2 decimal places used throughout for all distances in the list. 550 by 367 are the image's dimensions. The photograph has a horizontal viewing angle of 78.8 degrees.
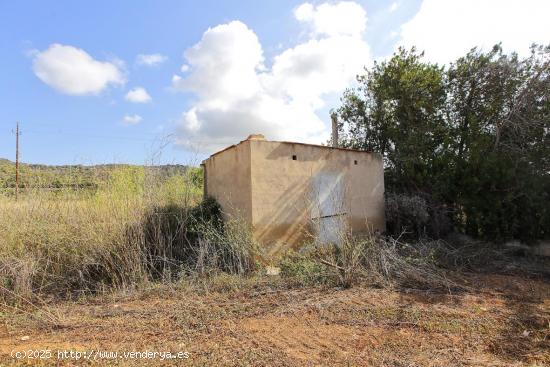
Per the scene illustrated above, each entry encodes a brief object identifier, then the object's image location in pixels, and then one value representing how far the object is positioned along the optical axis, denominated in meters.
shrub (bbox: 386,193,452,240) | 9.21
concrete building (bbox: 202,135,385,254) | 7.09
